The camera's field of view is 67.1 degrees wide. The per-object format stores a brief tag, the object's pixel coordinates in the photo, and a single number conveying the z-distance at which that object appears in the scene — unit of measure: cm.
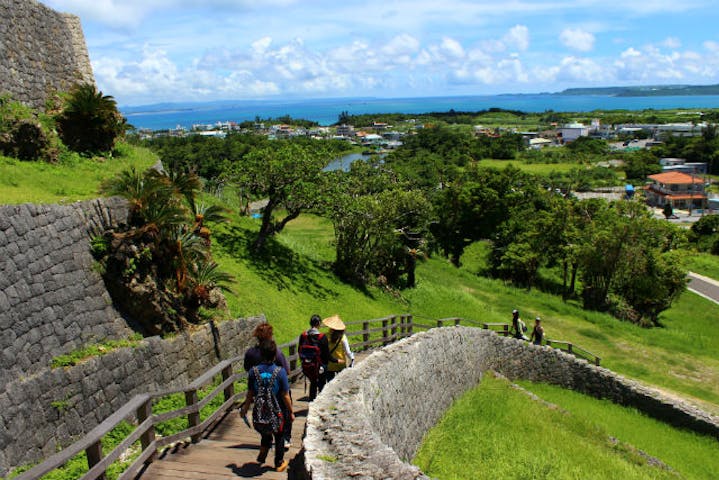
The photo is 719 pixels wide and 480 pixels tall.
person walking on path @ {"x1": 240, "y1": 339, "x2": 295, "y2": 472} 577
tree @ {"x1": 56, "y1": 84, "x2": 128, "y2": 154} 1420
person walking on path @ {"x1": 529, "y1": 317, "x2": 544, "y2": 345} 1839
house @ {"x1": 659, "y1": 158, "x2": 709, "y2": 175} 11129
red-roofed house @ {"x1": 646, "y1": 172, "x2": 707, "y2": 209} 8769
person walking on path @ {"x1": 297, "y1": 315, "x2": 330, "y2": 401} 769
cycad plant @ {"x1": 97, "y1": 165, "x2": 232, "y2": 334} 962
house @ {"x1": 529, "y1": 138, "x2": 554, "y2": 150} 16039
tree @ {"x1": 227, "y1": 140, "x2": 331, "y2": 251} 1966
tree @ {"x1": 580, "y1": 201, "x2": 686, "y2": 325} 3161
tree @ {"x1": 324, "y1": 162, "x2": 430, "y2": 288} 2237
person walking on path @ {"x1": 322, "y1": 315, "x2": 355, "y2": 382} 784
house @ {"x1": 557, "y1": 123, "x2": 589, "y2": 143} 18200
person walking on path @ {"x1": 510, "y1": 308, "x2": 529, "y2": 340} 1866
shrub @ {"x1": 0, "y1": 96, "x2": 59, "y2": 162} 1222
